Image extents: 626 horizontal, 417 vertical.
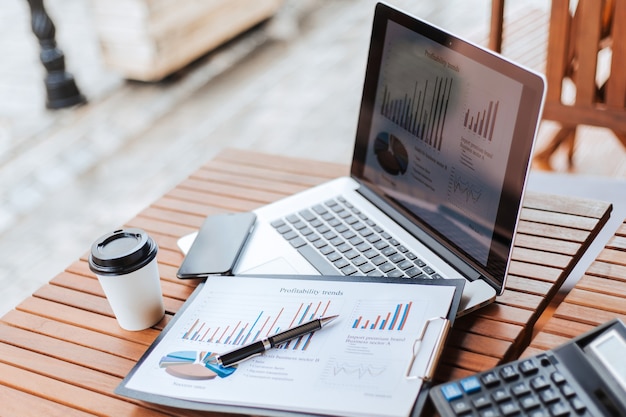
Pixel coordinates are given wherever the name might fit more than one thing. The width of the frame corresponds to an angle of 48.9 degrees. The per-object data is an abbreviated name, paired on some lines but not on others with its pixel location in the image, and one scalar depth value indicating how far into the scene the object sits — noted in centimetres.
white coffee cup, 79
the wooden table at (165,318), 77
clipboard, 69
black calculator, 65
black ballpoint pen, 75
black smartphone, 92
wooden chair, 155
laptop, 78
